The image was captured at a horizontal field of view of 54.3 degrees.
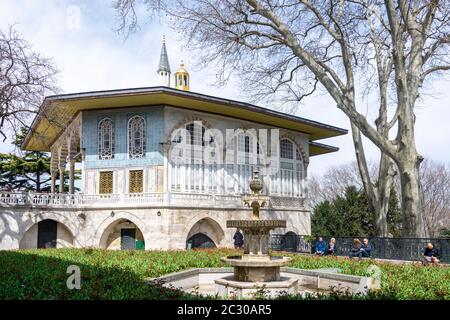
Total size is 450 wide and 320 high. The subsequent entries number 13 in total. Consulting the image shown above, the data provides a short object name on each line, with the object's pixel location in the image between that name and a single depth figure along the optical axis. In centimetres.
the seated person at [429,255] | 1351
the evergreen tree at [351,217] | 2941
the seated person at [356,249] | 1614
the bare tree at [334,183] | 4533
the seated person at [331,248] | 1750
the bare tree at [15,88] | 1752
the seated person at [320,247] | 1777
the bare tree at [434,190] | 4266
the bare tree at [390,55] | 1495
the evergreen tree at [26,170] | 3778
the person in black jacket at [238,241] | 2005
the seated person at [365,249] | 1609
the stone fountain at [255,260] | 955
